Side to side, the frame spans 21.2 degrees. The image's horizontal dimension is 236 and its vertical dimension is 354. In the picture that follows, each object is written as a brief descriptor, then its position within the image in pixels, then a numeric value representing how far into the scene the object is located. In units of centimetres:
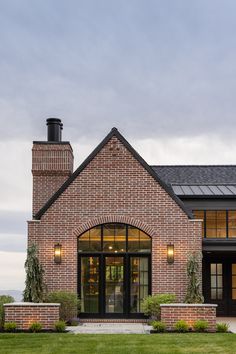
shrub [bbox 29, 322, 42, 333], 1905
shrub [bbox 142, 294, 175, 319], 2100
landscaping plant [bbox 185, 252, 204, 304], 2183
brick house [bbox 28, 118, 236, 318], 2267
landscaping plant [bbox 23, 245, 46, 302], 2169
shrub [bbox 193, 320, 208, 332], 1905
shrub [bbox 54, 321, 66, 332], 1898
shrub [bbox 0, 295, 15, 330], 1977
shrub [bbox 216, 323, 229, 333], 1919
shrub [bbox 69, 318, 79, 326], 2130
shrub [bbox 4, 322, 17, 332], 1908
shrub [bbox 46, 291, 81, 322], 2136
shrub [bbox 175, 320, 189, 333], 1895
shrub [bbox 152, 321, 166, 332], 1905
